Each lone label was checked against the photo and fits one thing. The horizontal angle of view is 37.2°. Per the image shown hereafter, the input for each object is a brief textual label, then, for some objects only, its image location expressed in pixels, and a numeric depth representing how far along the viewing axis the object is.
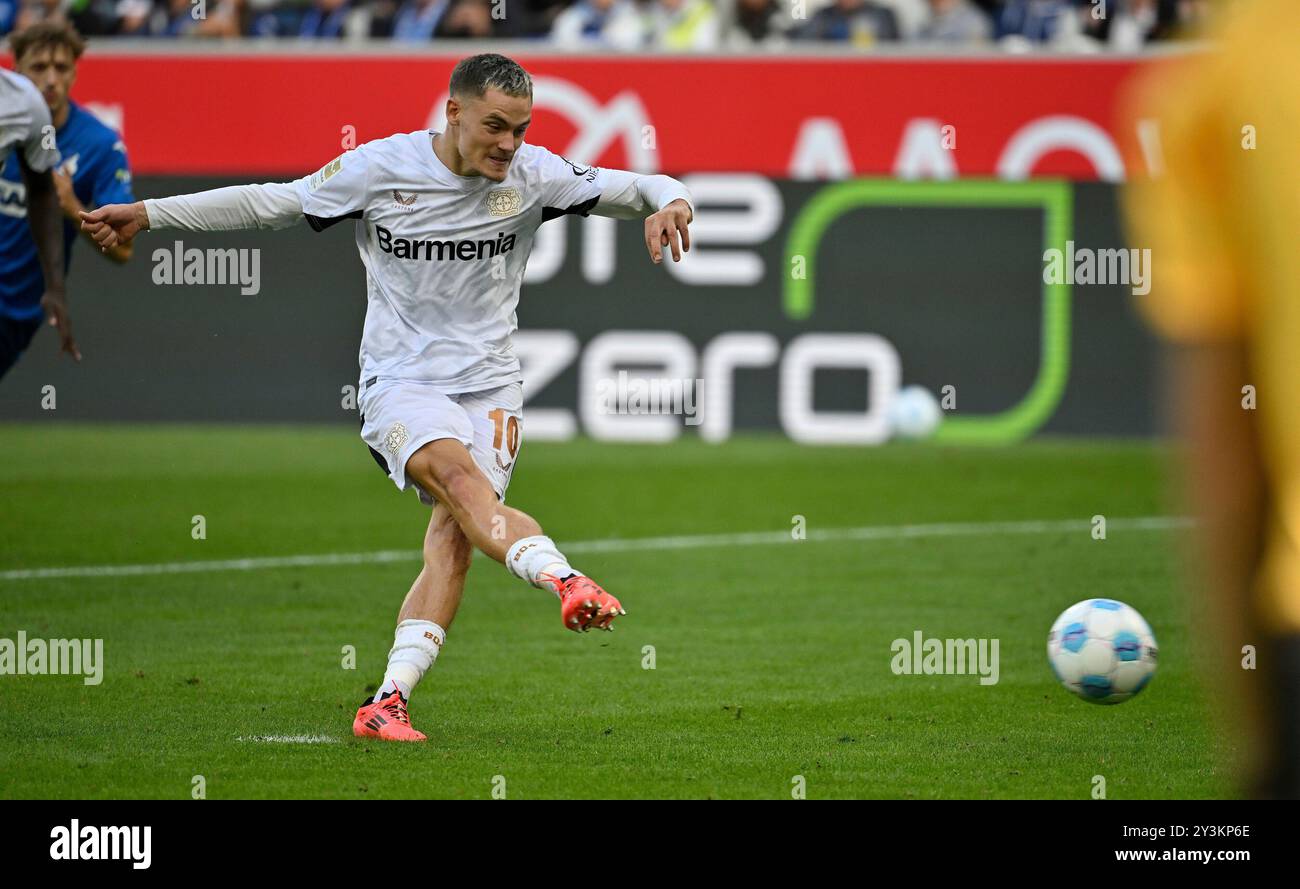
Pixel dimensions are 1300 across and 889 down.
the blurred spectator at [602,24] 17.59
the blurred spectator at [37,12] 17.02
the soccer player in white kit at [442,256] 6.11
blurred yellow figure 1.64
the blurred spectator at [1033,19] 16.78
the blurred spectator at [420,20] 17.06
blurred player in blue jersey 9.76
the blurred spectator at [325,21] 17.67
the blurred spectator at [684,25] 17.22
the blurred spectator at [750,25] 17.28
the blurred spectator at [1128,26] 16.59
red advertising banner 15.84
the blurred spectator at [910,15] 17.22
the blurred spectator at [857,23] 16.70
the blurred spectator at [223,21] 17.30
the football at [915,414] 15.70
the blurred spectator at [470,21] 16.80
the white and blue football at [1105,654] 6.38
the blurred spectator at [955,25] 16.89
